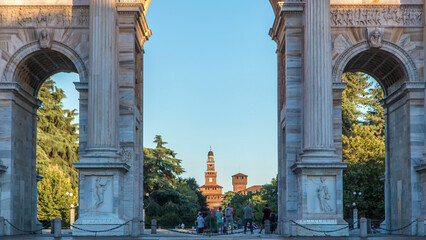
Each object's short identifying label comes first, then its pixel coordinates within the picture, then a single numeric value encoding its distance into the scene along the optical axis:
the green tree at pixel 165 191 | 88.25
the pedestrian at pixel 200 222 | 44.75
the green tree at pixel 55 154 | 78.05
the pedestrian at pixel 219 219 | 43.69
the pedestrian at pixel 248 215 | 43.19
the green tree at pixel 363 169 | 68.38
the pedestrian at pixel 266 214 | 42.96
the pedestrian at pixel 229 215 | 46.16
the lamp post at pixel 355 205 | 53.29
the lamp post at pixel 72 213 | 71.78
